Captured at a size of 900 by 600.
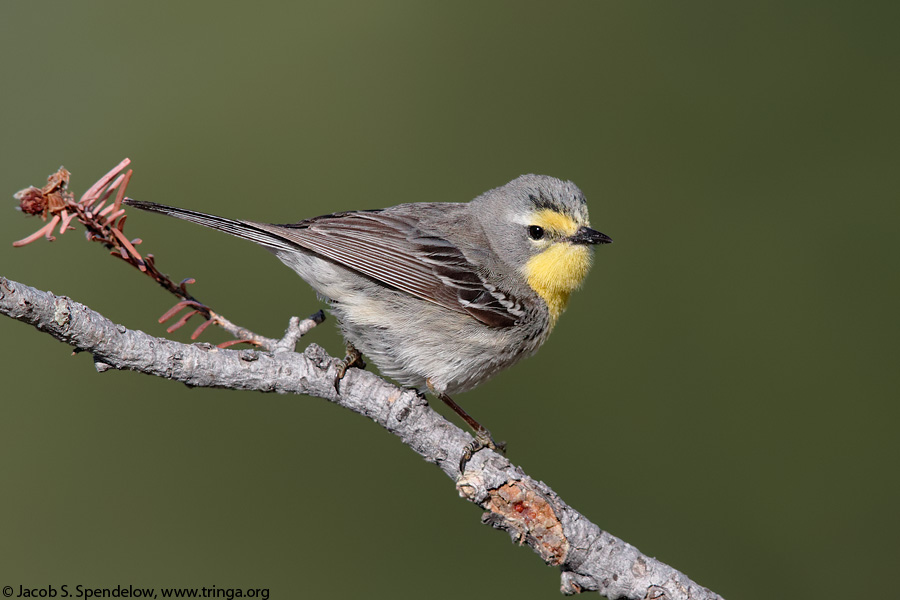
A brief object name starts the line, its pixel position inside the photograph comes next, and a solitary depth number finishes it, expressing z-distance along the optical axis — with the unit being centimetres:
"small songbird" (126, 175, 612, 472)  681
